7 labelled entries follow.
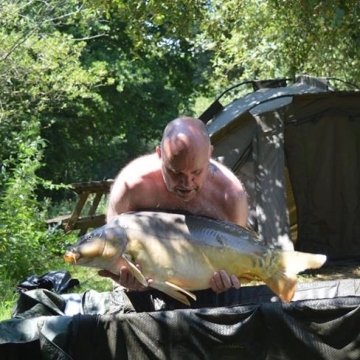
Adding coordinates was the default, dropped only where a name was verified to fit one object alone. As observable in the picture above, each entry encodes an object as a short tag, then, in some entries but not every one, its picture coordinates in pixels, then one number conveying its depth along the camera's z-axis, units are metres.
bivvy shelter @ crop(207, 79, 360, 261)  8.80
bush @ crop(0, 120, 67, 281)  8.04
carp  3.10
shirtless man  3.21
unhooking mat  2.66
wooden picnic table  11.44
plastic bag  4.38
